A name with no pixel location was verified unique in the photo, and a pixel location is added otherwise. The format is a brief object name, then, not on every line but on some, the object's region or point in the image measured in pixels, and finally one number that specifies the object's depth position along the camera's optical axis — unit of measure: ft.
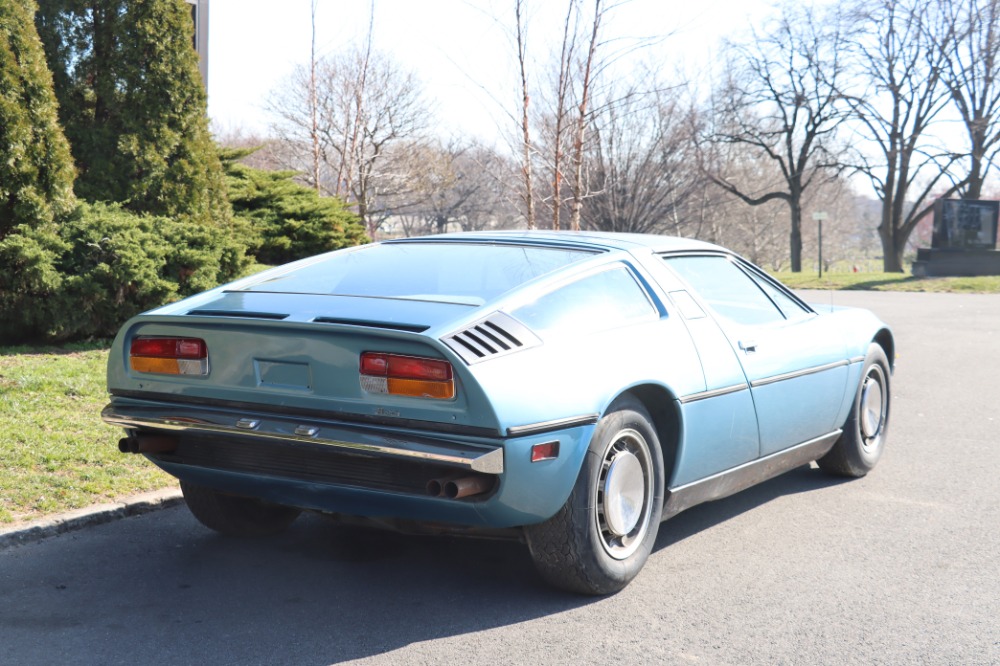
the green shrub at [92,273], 27.48
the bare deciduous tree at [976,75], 126.62
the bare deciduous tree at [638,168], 102.99
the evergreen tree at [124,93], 32.86
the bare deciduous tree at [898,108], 130.41
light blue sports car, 11.90
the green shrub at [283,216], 43.68
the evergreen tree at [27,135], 27.78
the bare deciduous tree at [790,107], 135.33
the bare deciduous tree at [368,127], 112.27
